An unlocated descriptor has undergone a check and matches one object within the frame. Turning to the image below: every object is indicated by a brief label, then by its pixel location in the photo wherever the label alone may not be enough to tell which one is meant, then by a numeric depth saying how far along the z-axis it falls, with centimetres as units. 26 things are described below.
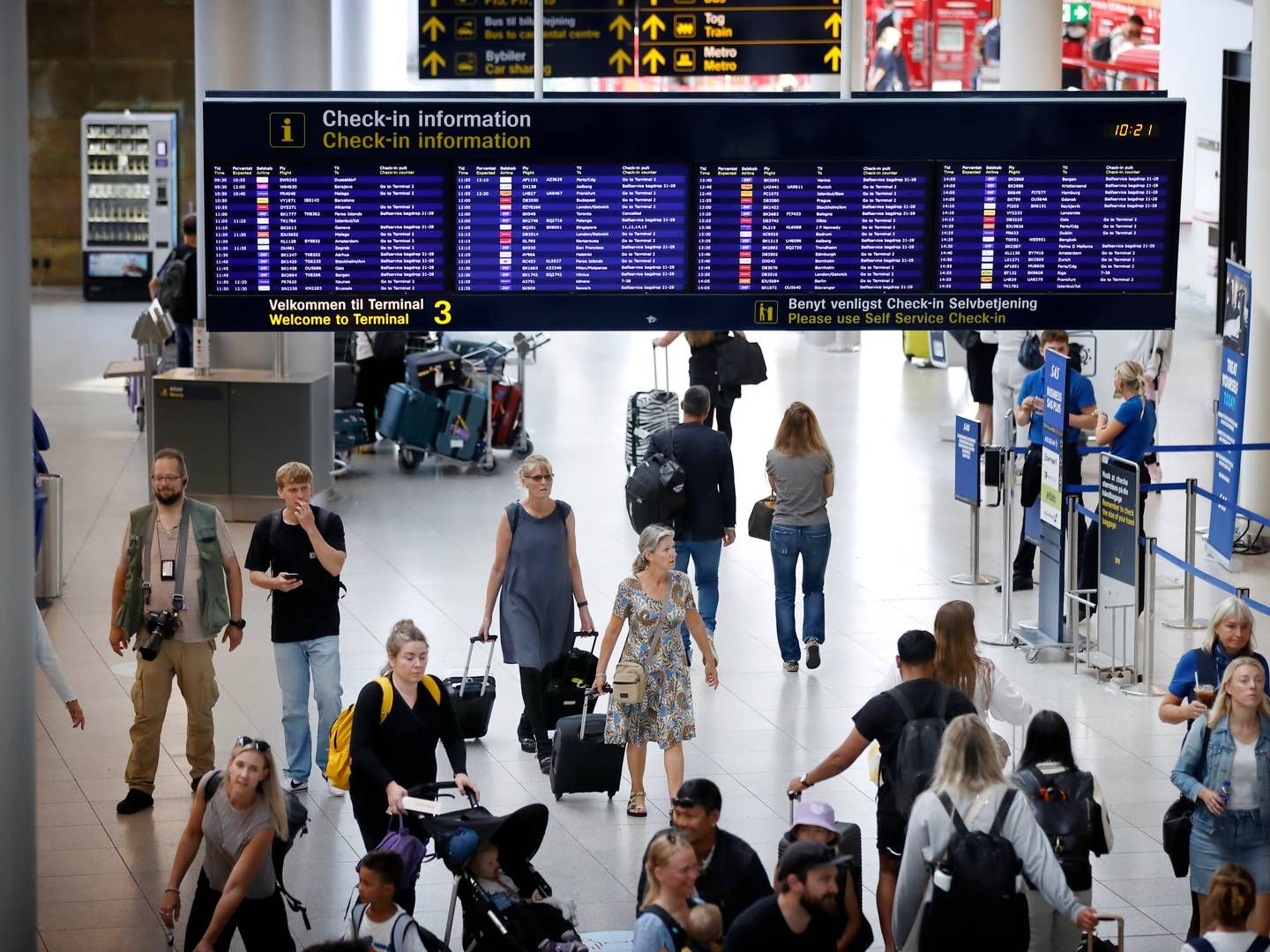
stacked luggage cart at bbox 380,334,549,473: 3619
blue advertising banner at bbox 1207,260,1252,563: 2744
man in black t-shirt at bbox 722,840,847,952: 1193
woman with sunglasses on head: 1423
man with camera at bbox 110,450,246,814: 1861
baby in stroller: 1386
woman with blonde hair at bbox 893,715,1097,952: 1311
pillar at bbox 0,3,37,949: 1370
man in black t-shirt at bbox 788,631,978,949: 1484
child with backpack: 1330
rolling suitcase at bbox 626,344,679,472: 3469
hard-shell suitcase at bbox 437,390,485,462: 3612
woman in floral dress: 1828
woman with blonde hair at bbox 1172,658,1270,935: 1494
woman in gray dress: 1994
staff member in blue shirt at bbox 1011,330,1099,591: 2556
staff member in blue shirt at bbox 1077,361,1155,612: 2569
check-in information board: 1767
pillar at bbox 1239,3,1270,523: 3003
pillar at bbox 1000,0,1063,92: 3672
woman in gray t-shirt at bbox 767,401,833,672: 2347
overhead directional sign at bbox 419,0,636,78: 3272
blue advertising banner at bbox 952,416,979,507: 2695
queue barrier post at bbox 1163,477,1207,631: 2583
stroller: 1391
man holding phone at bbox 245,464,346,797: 1878
